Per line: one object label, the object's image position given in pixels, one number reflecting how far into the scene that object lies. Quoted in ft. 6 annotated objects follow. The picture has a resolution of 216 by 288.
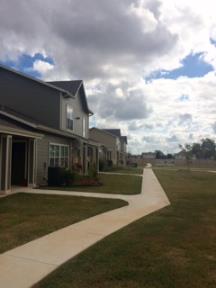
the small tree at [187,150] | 110.26
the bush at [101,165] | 93.71
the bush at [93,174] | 49.23
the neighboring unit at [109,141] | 138.13
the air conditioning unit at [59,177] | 44.94
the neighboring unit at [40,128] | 41.12
